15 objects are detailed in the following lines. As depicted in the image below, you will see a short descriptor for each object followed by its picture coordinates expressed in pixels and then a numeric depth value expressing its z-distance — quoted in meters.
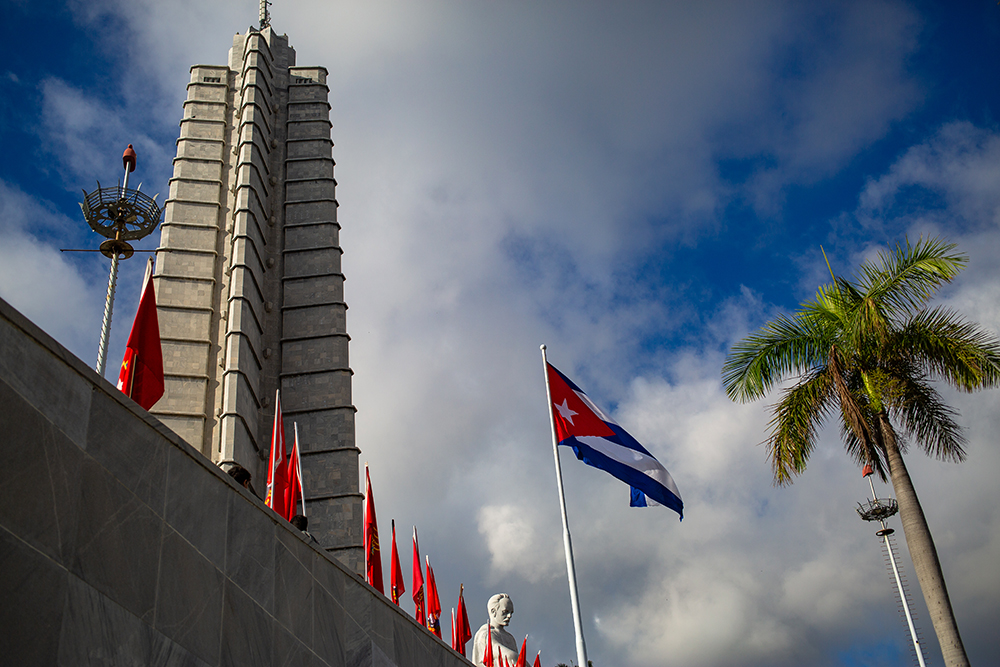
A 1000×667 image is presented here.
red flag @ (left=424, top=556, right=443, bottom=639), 19.36
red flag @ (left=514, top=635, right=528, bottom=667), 14.09
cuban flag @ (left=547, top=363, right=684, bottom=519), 12.55
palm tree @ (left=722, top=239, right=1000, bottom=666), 13.62
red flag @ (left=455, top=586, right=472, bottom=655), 20.25
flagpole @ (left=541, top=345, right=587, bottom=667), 11.23
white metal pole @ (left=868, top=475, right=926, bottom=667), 32.02
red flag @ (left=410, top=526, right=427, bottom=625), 18.97
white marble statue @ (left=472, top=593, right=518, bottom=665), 13.68
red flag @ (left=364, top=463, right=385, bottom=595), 15.15
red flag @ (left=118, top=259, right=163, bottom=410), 9.29
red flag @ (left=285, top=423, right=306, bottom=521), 14.44
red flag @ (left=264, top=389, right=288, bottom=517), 14.27
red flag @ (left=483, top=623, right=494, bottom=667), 13.39
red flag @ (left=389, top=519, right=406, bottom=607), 18.00
